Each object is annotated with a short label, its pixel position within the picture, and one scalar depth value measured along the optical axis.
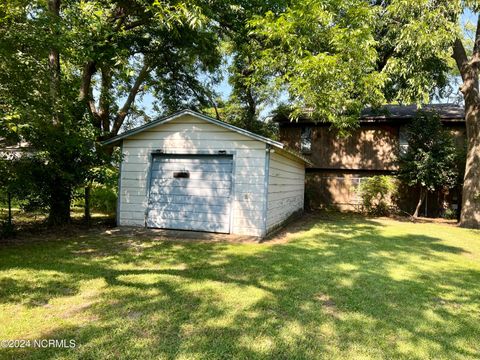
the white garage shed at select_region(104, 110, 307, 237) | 7.83
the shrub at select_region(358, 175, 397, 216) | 13.57
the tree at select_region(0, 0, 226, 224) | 5.68
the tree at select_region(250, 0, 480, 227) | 8.40
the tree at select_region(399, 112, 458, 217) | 12.63
